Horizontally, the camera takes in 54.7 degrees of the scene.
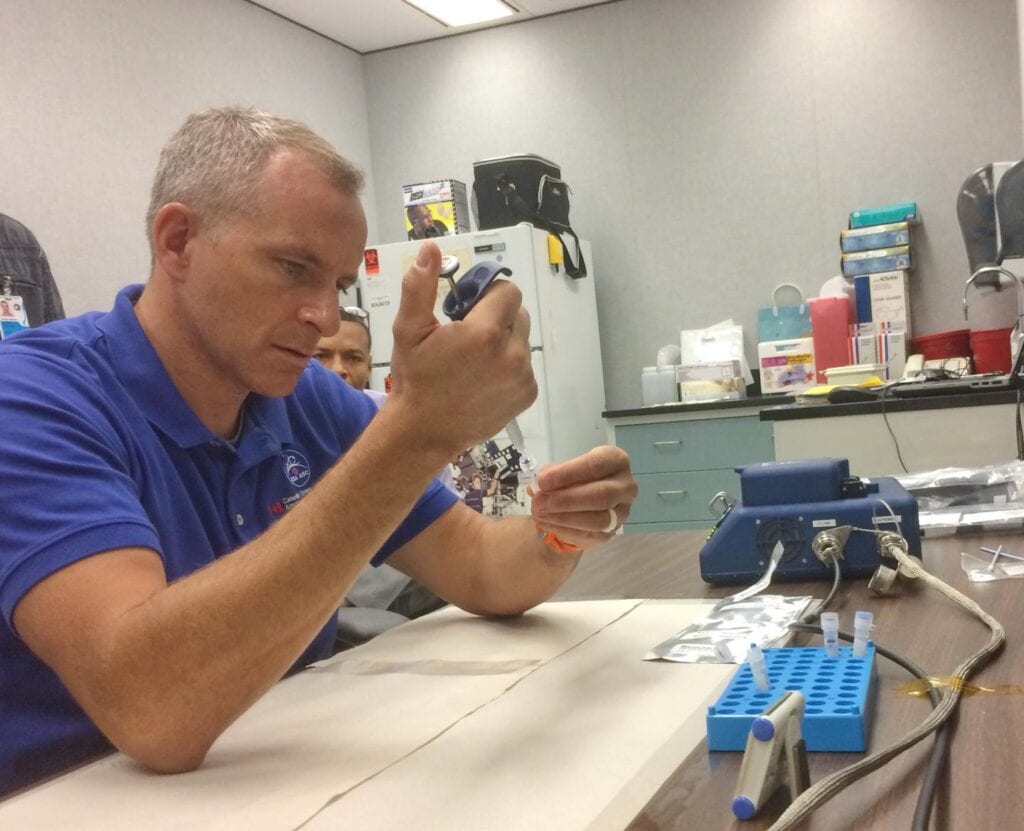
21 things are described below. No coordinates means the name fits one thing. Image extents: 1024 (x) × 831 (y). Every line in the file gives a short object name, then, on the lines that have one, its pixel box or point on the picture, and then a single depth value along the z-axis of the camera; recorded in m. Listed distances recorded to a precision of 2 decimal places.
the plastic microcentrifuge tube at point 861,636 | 0.78
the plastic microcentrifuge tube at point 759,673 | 0.71
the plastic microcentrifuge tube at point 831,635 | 0.79
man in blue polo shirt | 0.77
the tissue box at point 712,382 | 3.95
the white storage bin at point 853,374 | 3.21
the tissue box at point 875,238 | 3.83
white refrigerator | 3.86
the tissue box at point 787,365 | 3.94
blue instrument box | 1.18
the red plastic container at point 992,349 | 3.61
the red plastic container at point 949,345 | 3.71
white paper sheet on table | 0.64
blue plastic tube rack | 0.65
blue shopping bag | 4.09
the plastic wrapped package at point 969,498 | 1.39
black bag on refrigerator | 4.02
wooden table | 0.56
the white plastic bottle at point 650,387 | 4.10
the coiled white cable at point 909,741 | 0.55
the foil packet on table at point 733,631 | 0.91
